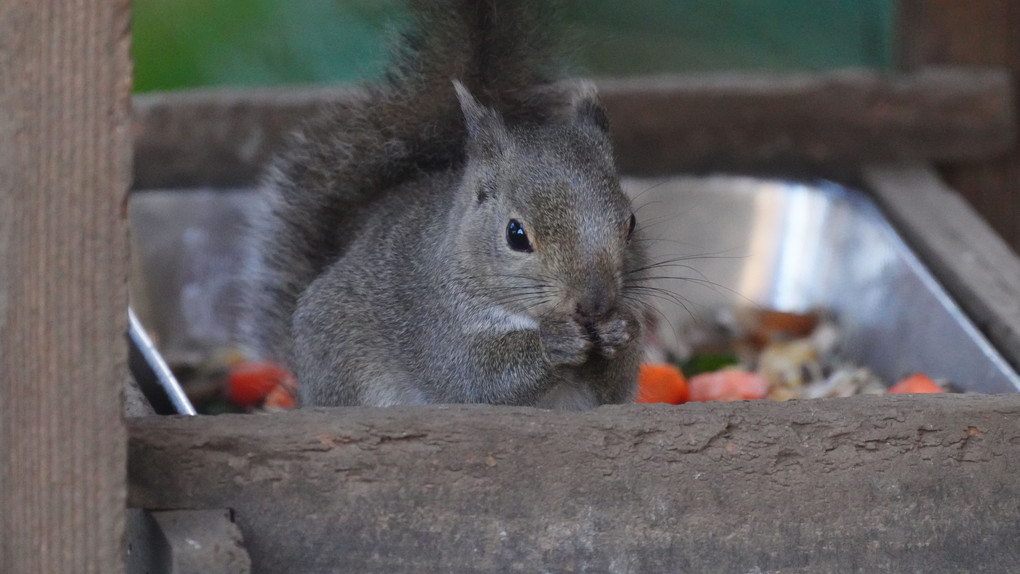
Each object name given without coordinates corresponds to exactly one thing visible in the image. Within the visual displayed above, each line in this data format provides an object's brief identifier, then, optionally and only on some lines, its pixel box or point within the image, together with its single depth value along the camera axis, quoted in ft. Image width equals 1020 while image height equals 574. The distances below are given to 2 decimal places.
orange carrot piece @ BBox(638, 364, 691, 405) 17.57
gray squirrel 12.81
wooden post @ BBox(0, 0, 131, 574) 9.35
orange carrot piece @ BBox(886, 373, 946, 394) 16.44
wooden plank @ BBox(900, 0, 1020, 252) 24.98
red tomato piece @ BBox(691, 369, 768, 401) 18.39
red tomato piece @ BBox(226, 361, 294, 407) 20.52
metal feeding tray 24.43
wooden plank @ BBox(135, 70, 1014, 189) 24.22
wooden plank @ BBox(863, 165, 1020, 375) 18.48
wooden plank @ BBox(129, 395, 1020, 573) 10.96
